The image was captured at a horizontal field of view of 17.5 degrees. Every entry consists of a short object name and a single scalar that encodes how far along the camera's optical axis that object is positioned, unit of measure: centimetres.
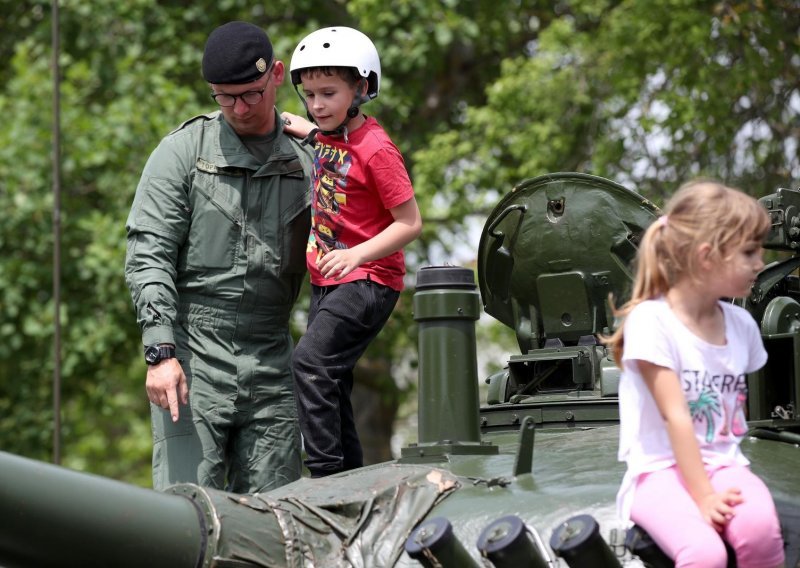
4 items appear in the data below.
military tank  624
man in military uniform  904
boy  851
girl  587
